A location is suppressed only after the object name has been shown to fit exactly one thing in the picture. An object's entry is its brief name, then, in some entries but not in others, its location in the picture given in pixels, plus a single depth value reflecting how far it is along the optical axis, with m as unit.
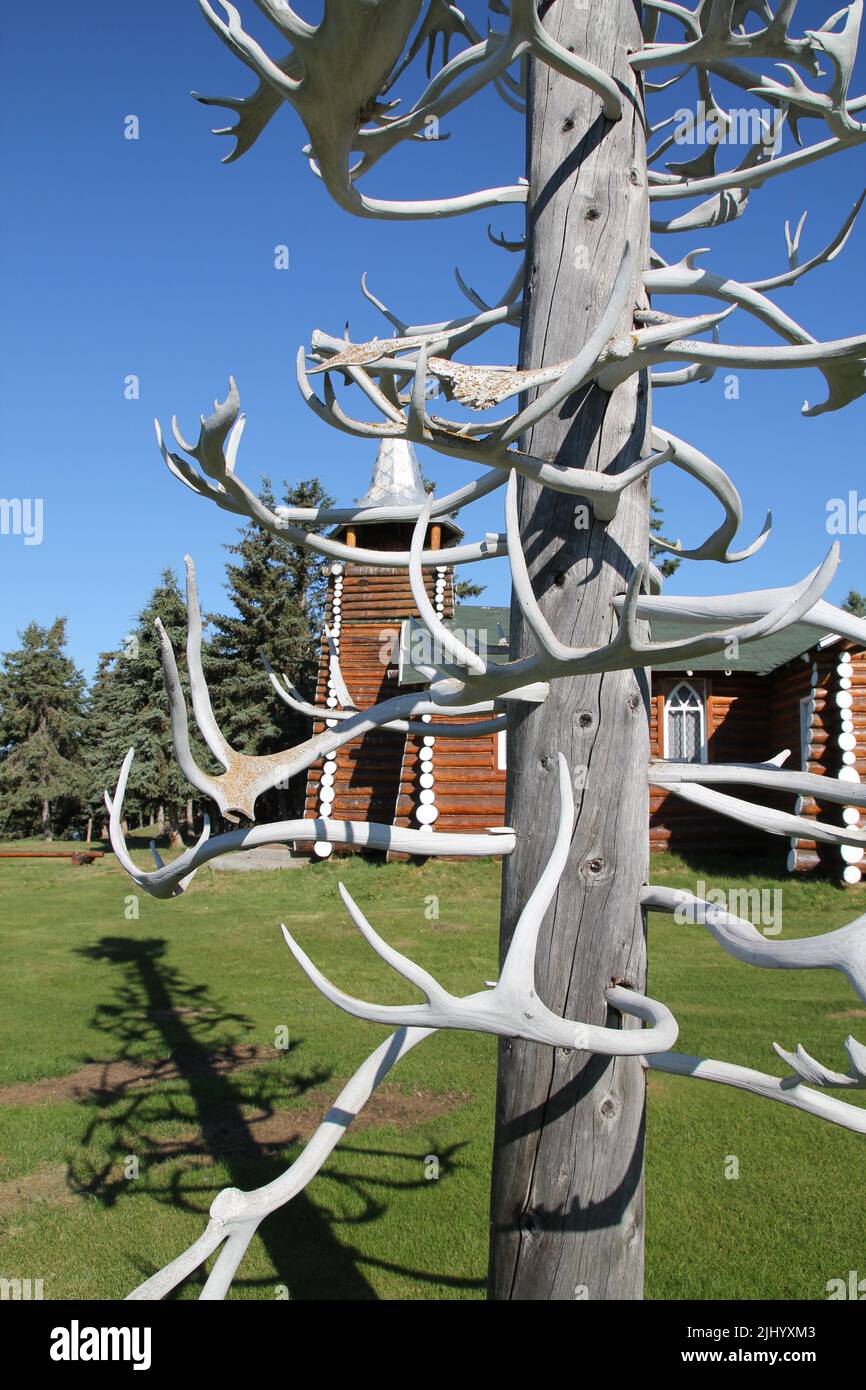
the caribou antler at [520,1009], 1.82
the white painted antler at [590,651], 1.85
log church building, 14.34
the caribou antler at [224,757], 2.13
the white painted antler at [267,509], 2.14
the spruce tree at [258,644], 29.70
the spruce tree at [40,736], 43.78
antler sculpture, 1.87
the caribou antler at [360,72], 1.93
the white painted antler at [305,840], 2.32
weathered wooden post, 2.28
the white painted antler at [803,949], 1.66
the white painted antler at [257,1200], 1.86
